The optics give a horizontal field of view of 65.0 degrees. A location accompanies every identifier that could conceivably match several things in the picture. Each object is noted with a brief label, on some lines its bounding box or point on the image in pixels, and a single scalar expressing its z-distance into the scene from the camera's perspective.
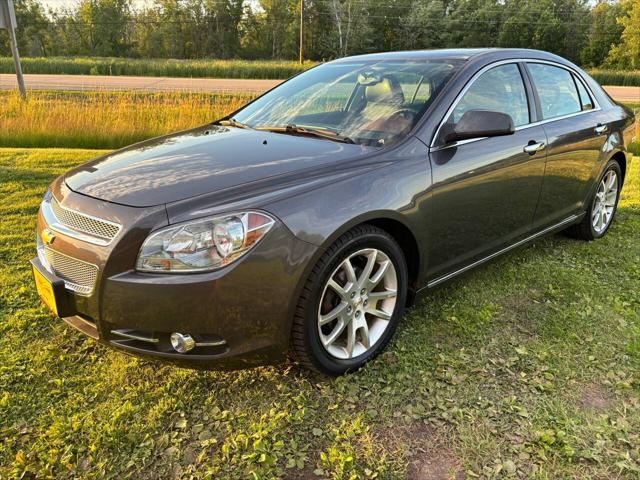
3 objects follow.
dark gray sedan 2.05
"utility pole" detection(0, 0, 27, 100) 8.98
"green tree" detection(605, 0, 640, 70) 46.85
